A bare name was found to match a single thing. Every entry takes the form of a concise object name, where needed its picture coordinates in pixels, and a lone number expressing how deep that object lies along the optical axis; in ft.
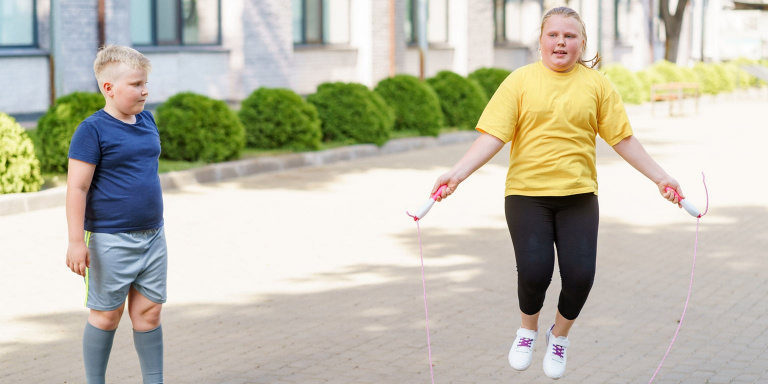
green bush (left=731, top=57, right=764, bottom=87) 146.66
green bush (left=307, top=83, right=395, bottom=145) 61.41
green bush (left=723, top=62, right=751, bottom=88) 142.16
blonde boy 15.30
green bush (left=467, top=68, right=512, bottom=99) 82.53
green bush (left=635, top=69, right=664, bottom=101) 112.68
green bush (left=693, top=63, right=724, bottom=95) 130.72
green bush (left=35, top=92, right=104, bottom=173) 45.55
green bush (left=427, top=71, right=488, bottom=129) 74.84
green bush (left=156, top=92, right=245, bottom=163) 50.67
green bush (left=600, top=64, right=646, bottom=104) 106.52
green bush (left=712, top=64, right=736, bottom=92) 135.23
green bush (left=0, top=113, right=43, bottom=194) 39.78
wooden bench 96.68
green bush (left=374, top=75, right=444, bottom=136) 68.44
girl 16.80
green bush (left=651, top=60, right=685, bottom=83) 120.57
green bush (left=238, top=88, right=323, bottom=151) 57.00
